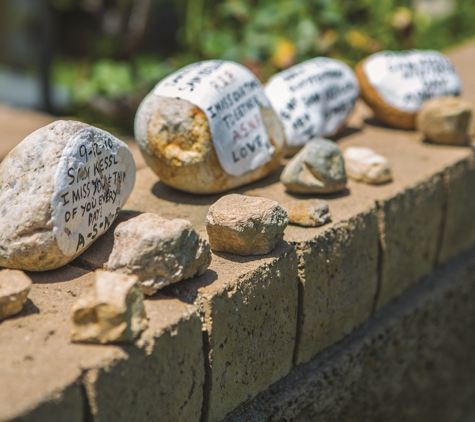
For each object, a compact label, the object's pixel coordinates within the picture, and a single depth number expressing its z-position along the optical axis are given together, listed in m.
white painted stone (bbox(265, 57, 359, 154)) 0.97
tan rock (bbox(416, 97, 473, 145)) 1.01
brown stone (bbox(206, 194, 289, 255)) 0.76
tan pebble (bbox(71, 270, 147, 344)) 0.67
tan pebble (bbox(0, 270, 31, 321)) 0.69
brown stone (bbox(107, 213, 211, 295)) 0.71
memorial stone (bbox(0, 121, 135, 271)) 0.72
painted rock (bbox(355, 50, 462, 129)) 1.06
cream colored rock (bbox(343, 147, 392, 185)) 0.91
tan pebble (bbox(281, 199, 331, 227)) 0.81
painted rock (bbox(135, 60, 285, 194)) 0.85
